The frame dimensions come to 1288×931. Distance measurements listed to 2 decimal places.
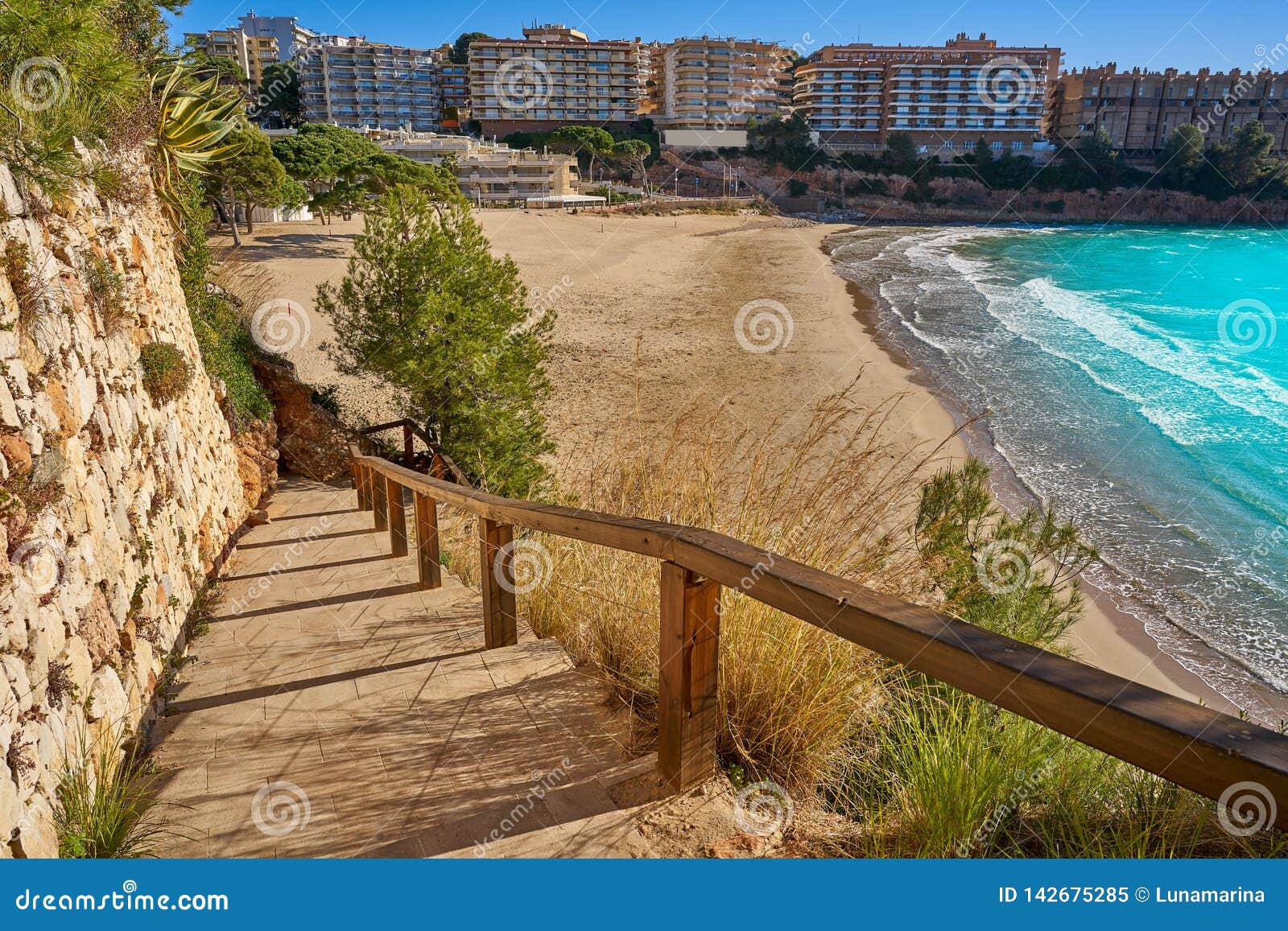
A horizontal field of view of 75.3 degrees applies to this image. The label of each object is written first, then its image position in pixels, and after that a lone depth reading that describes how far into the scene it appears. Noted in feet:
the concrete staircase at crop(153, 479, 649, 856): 7.42
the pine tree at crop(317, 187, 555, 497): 38.22
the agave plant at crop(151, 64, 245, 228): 22.97
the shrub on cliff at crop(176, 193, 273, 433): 25.39
